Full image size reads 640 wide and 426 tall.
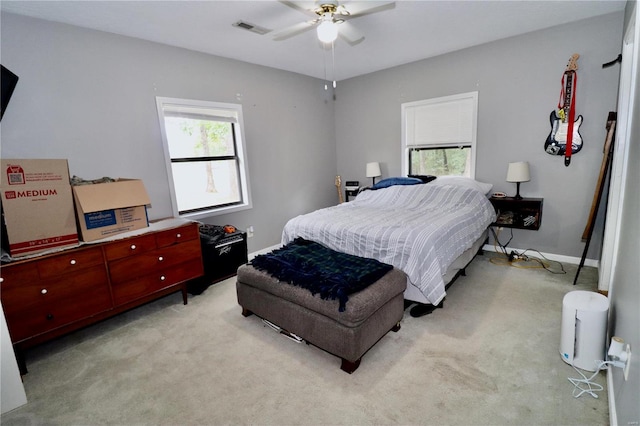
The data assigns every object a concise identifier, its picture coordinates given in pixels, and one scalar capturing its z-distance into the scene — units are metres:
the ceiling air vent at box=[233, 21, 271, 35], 2.56
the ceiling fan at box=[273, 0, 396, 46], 2.21
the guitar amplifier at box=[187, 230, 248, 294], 3.25
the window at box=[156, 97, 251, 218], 3.46
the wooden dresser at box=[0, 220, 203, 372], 2.02
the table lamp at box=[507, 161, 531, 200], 3.46
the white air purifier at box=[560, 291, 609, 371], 1.79
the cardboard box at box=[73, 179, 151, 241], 2.28
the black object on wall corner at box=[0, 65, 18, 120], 2.27
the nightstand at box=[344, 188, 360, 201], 5.13
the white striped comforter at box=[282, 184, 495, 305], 2.39
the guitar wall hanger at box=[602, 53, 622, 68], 2.83
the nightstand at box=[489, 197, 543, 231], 3.51
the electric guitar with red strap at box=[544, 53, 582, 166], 3.24
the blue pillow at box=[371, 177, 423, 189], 4.13
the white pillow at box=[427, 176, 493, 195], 3.76
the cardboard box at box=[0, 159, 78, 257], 1.99
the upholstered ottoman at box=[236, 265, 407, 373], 1.92
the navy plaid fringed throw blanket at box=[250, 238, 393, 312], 2.04
